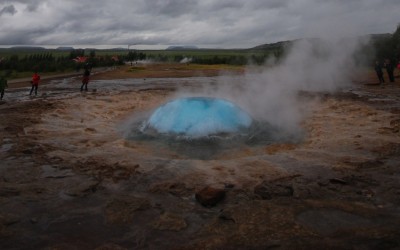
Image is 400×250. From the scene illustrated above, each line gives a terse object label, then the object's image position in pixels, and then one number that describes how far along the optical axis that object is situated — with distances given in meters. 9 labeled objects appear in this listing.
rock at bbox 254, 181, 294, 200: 5.12
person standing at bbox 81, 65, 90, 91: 16.98
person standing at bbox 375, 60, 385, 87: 17.55
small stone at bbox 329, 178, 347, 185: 5.55
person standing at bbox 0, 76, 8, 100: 14.30
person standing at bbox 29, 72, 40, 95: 15.82
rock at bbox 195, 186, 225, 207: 4.87
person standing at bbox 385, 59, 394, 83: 17.97
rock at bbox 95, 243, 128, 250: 3.86
